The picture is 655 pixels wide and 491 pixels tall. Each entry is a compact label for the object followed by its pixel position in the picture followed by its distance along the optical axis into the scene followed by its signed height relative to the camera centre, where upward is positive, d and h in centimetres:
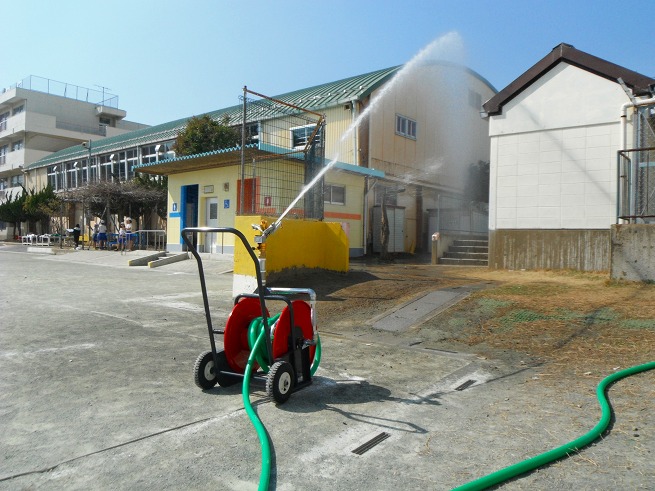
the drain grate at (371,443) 323 -136
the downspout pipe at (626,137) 948 +227
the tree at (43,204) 3253 +209
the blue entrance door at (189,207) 2041 +123
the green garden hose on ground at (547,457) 268 -127
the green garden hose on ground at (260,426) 276 -127
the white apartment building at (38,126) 4622 +1045
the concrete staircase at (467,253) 1462 -38
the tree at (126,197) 2425 +197
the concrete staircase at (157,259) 1720 -80
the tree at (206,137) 2378 +478
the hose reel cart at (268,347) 405 -94
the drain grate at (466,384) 457 -134
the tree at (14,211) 3825 +187
